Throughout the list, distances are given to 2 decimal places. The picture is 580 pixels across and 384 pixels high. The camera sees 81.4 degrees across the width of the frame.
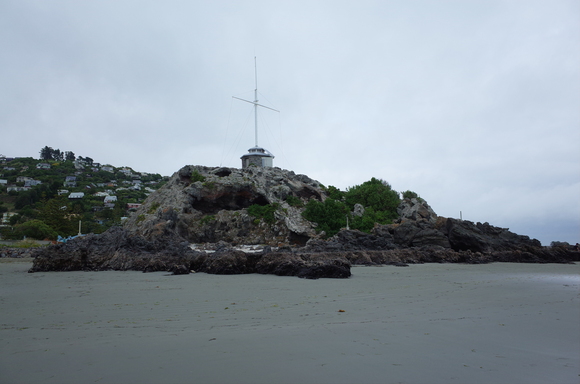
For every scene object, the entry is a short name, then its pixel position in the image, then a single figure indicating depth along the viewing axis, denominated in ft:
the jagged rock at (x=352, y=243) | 59.21
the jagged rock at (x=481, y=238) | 61.57
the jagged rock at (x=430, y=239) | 63.16
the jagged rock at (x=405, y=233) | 66.23
